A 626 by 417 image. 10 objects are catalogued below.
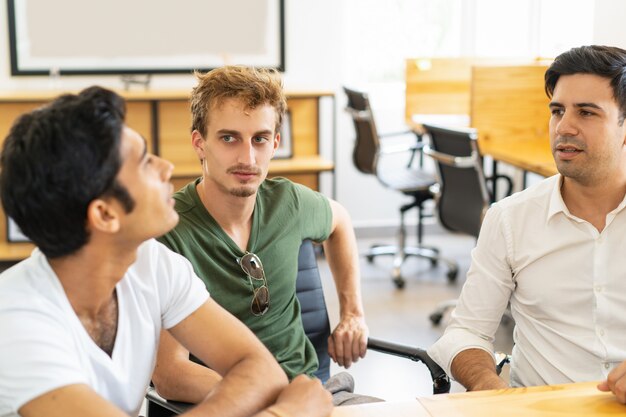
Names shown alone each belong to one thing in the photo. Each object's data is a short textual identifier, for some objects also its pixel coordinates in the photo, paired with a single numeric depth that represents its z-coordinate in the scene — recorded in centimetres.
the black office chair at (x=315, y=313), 249
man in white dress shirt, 236
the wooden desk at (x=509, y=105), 456
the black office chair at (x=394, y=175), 491
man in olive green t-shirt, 239
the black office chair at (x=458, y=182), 393
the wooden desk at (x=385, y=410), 199
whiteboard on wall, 540
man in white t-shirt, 187
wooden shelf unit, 503
